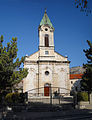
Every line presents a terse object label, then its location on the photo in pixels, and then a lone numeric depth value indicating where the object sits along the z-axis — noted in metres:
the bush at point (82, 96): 17.22
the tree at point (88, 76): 19.67
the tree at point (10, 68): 13.50
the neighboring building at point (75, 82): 40.28
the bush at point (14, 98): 14.93
